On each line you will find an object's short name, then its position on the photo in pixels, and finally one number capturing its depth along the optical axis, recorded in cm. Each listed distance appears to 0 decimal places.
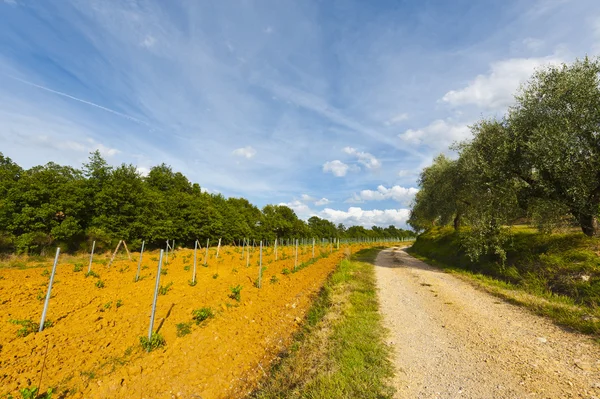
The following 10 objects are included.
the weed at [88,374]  645
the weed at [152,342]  789
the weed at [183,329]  898
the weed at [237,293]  1290
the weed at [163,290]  1379
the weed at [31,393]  490
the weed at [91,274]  1845
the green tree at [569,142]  1339
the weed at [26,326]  859
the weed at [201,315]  996
